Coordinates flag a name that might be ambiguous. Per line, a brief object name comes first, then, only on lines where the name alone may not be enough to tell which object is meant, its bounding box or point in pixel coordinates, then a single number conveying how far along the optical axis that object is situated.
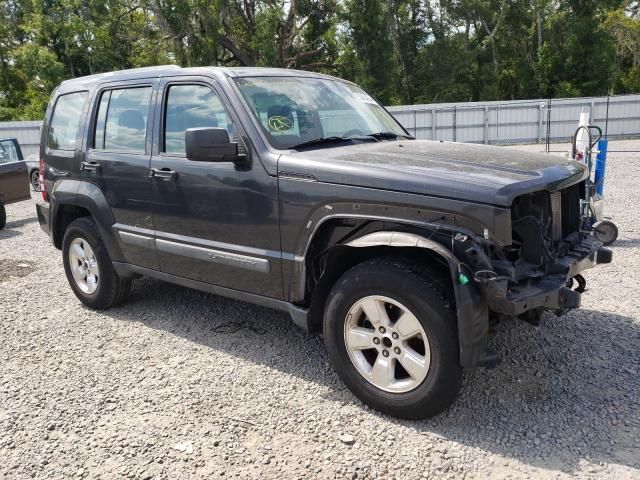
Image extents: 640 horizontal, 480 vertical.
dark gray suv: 3.06
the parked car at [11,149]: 10.99
